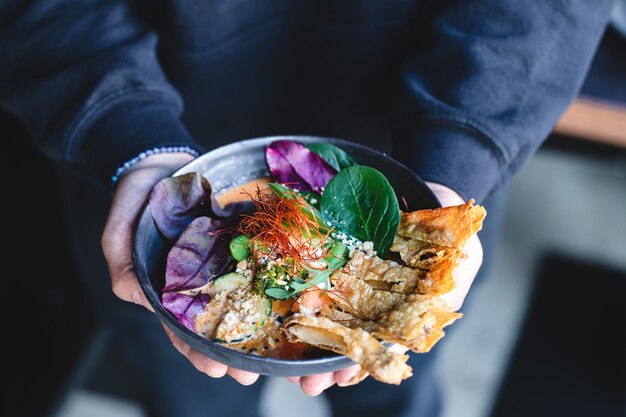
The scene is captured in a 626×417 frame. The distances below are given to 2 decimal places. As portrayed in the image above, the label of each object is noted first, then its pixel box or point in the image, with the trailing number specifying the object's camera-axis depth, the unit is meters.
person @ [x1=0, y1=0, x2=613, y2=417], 0.86
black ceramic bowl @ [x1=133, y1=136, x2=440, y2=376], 0.63
